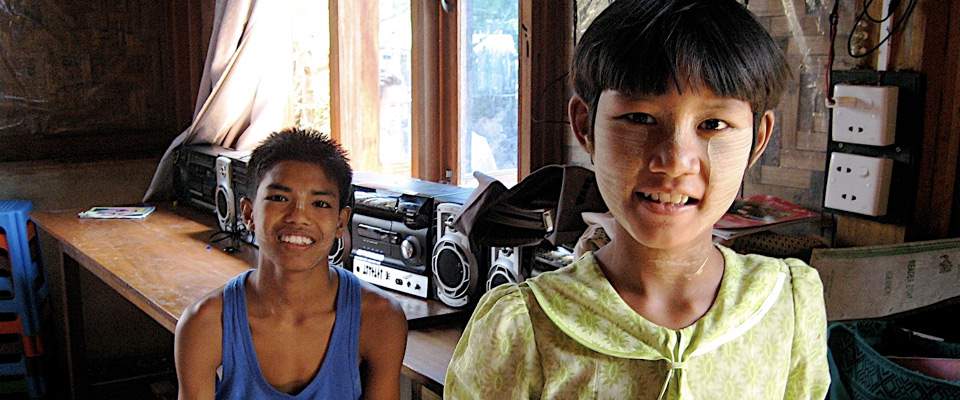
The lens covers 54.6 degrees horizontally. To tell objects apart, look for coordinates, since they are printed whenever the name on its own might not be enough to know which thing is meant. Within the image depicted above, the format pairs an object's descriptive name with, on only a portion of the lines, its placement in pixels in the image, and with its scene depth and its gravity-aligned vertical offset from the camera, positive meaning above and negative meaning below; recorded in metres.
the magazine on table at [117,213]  2.92 -0.39
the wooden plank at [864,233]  1.41 -0.22
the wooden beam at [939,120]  1.33 -0.04
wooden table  1.73 -0.43
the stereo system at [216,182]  2.60 -0.28
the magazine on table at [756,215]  1.36 -0.19
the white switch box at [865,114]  1.38 -0.03
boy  1.50 -0.37
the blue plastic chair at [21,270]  2.90 -0.56
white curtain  2.99 +0.05
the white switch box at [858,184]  1.41 -0.14
